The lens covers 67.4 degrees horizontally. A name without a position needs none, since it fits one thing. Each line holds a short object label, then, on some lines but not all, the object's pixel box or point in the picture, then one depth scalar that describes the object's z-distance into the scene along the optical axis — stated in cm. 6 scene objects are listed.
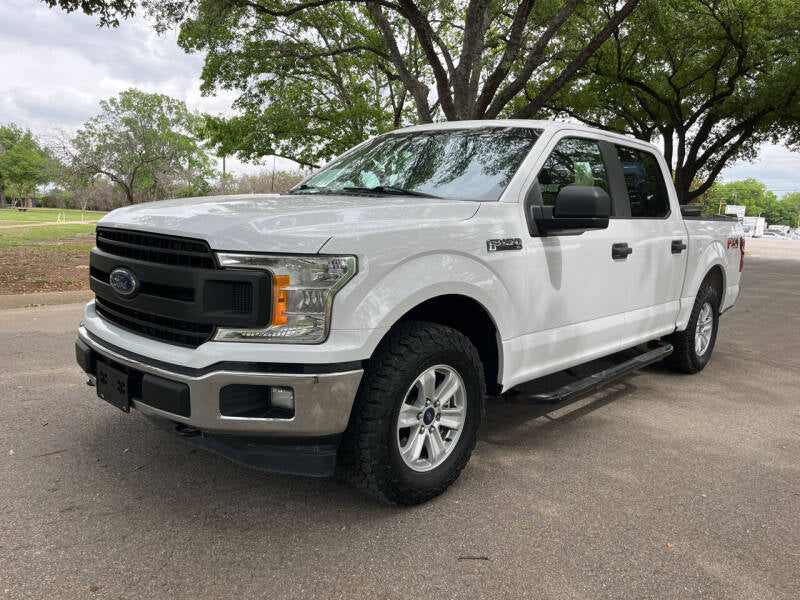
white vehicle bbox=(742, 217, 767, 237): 9131
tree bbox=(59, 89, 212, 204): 2920
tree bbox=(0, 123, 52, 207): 7696
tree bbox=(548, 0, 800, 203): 1605
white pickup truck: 241
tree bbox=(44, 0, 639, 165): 1144
